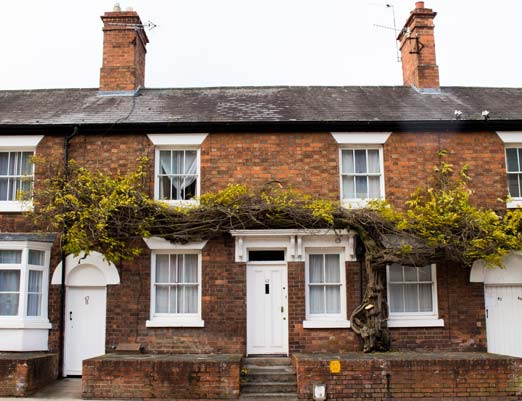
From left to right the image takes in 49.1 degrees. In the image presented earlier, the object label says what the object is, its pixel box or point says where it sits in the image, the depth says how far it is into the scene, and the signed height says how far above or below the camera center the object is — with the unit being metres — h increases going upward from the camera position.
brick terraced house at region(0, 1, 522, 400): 12.43 +0.62
